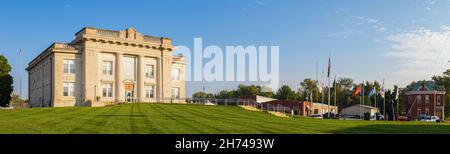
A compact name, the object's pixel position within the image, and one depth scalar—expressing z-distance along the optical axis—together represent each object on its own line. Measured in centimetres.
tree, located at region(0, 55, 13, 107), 8056
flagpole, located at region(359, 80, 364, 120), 8942
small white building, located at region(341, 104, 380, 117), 9331
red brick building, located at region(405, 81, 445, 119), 9788
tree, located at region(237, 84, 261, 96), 13581
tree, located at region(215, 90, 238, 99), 14425
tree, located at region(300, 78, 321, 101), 13027
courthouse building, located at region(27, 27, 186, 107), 6425
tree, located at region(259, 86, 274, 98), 13694
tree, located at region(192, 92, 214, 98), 17948
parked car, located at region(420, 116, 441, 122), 7138
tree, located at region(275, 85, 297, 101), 12794
